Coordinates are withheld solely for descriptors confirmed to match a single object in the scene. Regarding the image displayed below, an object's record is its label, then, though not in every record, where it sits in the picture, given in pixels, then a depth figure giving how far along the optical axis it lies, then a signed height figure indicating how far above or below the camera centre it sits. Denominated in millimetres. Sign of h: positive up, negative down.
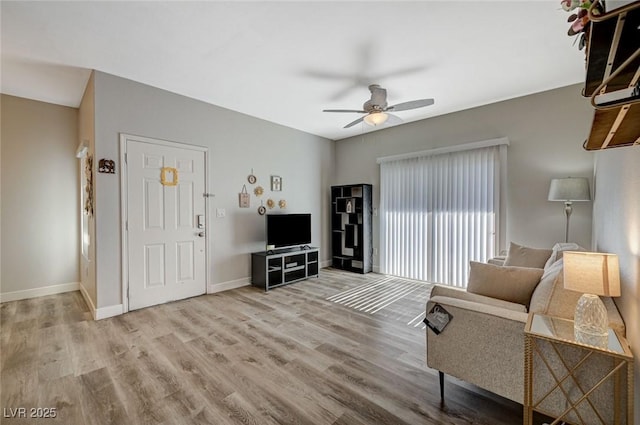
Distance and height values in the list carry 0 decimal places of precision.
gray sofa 1416 -807
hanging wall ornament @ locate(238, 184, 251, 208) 4406 +199
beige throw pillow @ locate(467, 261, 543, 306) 1963 -563
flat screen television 4489 -350
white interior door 3352 -163
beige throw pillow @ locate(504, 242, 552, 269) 2546 -479
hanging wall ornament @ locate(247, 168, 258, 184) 4527 +539
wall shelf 698 +409
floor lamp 2992 +207
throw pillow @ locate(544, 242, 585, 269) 2164 -370
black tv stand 4285 -952
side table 1266 -803
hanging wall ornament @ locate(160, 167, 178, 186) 3572 +474
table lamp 1321 -409
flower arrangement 869 +650
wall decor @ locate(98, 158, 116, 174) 3096 +525
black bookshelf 5293 -377
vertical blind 3992 -68
